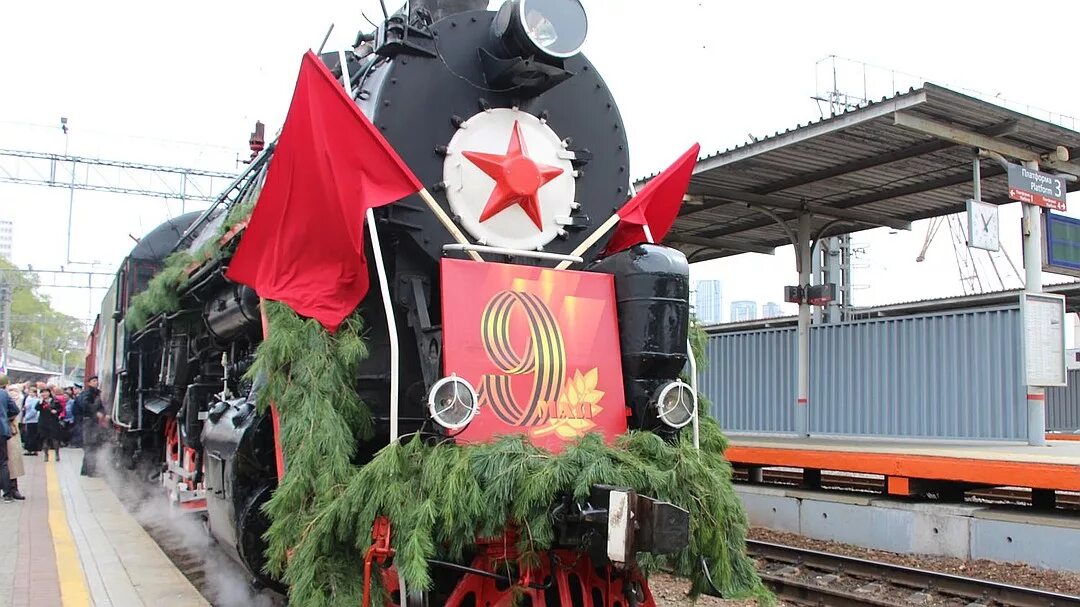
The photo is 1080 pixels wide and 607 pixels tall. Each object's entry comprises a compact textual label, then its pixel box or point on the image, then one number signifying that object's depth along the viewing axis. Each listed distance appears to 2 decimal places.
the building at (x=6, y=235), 111.88
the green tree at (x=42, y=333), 72.19
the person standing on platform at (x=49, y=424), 16.19
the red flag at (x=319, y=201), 3.75
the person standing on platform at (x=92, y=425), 13.45
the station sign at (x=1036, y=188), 9.92
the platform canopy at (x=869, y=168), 9.54
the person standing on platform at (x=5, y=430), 10.22
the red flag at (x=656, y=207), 4.64
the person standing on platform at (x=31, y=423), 16.28
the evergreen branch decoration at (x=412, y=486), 3.31
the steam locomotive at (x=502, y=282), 3.67
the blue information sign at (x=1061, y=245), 10.45
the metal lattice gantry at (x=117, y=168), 25.11
